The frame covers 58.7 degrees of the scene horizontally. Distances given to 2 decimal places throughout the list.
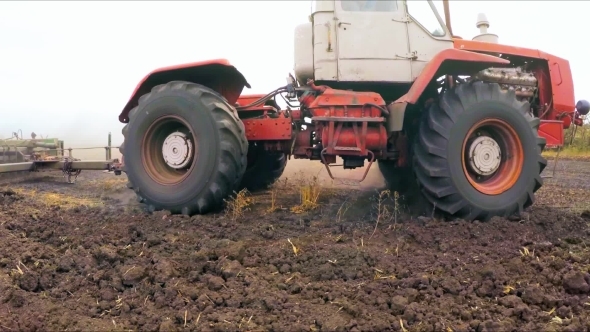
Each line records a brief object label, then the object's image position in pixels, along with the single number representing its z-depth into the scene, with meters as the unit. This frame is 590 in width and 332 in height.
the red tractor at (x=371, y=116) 4.83
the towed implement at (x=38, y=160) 7.48
